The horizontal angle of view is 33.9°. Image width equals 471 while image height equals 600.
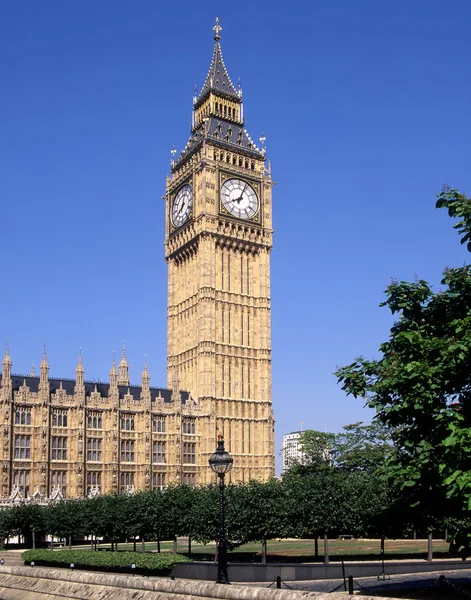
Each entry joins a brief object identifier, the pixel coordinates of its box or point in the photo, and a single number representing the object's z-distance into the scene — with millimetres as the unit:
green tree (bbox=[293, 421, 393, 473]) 94375
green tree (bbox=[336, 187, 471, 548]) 22125
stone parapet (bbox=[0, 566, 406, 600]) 19653
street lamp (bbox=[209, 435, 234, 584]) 22844
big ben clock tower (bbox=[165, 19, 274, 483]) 97812
